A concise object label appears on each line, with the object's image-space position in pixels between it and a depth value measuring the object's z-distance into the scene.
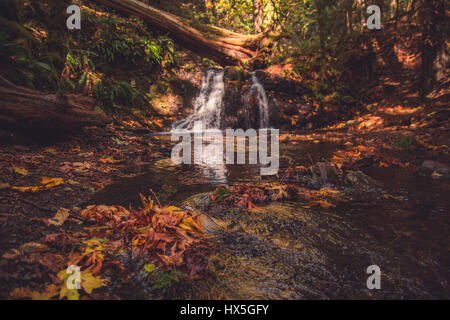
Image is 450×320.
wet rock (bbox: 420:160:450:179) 3.12
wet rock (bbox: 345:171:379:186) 2.98
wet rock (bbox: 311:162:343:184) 3.08
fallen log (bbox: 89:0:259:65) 10.68
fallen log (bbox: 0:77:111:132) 3.20
